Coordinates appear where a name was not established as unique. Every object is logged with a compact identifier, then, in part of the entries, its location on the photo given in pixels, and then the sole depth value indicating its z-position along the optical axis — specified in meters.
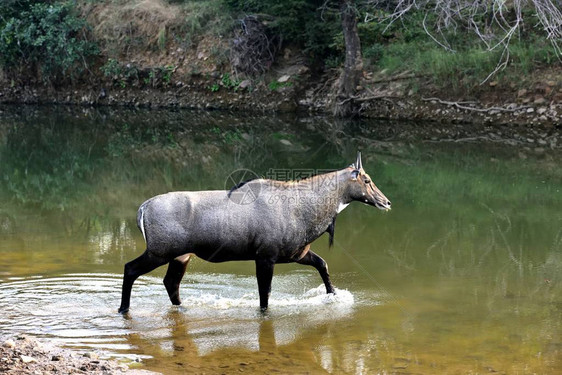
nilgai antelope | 18.28
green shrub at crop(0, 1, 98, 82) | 66.37
